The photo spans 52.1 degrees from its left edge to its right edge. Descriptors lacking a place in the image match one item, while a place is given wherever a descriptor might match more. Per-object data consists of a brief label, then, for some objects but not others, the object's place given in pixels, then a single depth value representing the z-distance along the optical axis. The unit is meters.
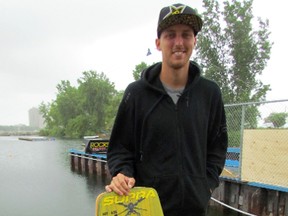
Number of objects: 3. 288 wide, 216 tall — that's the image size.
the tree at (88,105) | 74.75
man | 1.67
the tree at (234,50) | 32.34
